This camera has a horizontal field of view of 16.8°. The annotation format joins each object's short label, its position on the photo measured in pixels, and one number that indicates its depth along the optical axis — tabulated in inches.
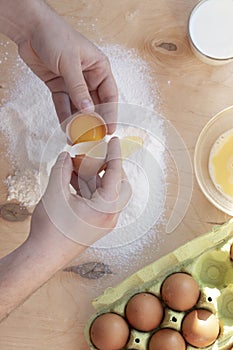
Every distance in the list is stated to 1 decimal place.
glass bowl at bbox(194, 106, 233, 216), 38.6
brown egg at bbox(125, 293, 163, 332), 36.1
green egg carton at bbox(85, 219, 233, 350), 36.8
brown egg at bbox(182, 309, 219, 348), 35.9
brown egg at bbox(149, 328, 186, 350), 35.8
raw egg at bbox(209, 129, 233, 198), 38.9
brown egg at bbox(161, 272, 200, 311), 36.1
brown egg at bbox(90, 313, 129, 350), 36.0
